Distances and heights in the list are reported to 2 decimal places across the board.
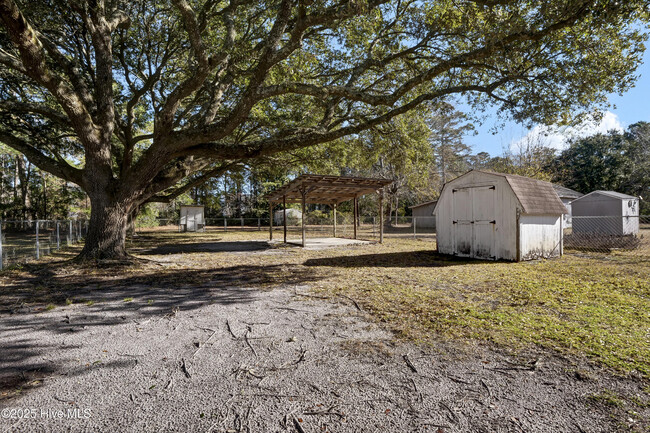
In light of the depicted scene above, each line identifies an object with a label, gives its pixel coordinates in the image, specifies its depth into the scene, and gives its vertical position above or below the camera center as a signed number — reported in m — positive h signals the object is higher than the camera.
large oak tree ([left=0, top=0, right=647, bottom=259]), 6.61 +3.74
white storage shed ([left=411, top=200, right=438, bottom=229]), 31.83 +0.32
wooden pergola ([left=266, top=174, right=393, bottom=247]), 14.42 +1.46
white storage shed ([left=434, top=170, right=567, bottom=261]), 10.33 -0.10
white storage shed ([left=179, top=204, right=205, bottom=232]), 29.39 +0.01
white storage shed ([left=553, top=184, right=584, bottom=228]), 23.77 +1.41
